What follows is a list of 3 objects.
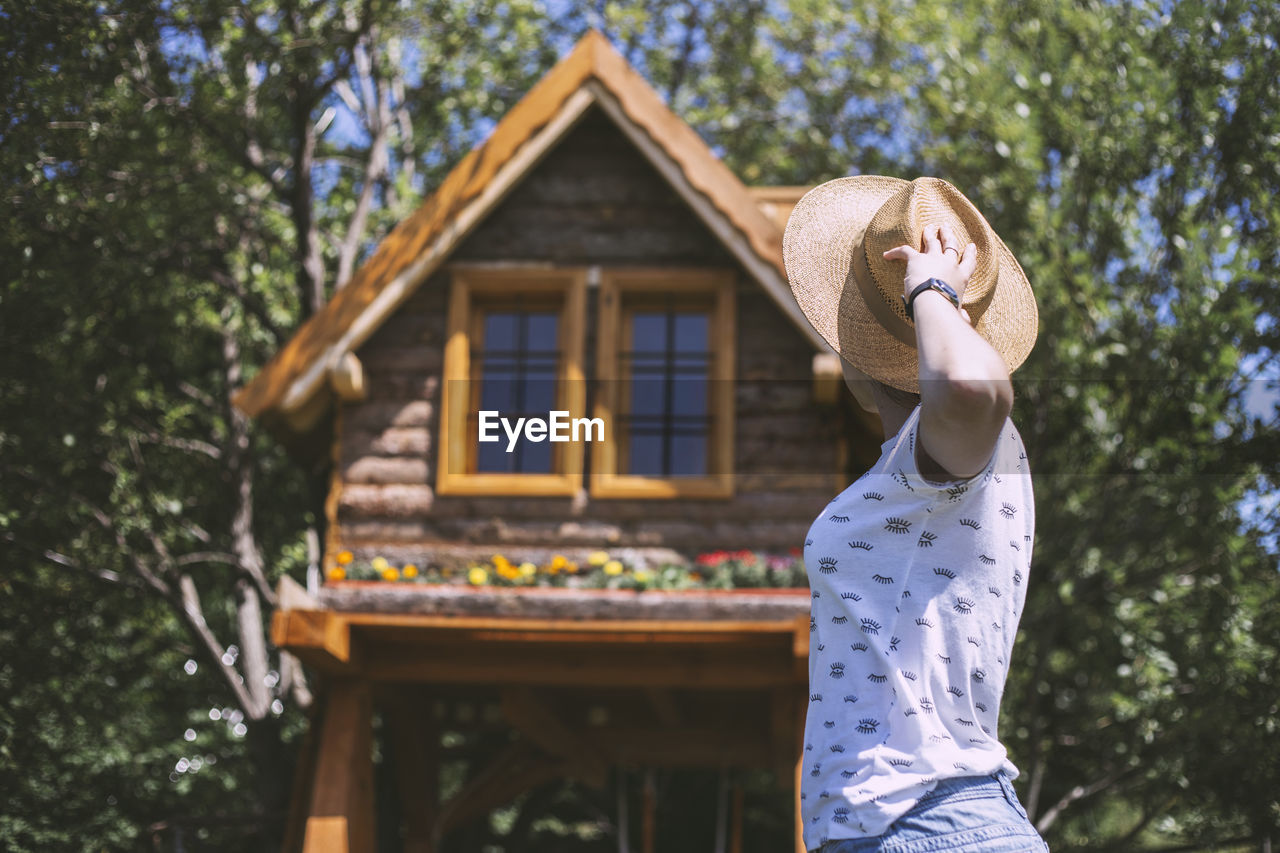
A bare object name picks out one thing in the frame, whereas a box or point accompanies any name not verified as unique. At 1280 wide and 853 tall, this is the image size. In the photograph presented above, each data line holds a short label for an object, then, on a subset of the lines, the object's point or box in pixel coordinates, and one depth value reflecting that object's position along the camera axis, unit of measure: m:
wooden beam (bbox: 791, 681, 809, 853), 7.50
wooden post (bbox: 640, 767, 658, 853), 9.51
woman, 1.71
